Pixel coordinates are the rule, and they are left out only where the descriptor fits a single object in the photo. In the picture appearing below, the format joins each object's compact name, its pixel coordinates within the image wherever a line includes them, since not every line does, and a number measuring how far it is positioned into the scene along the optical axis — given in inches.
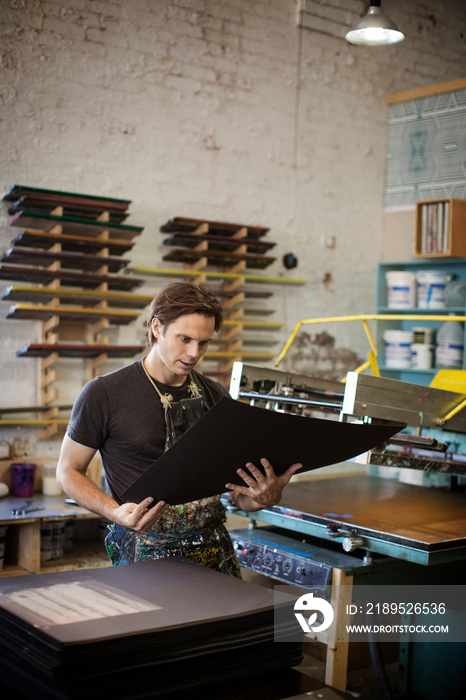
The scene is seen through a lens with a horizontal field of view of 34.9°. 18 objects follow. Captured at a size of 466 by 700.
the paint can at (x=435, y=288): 196.5
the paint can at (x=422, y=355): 197.3
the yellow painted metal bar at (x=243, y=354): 176.7
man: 74.6
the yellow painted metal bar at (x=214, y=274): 167.5
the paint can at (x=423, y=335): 198.5
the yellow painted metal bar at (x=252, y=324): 178.1
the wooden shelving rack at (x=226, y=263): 172.1
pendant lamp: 143.9
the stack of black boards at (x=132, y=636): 39.2
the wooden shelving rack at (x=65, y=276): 147.9
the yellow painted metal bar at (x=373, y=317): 104.1
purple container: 143.7
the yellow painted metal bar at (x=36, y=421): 148.6
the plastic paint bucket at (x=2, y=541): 131.2
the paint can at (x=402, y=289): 199.9
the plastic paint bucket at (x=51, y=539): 137.9
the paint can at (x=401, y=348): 200.1
